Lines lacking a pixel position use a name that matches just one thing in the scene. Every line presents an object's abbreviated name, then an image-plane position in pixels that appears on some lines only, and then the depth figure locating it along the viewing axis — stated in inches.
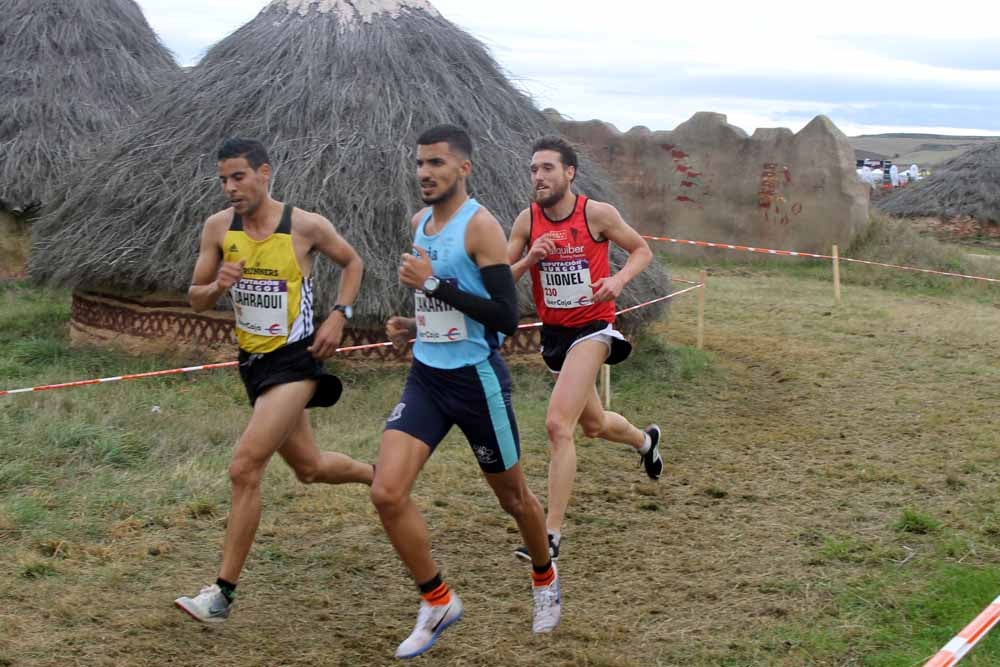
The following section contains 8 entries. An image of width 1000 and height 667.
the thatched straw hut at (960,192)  903.7
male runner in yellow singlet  165.5
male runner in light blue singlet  152.1
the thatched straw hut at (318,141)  347.6
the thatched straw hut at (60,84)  532.1
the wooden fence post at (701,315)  416.5
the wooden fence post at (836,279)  545.4
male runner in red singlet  200.2
